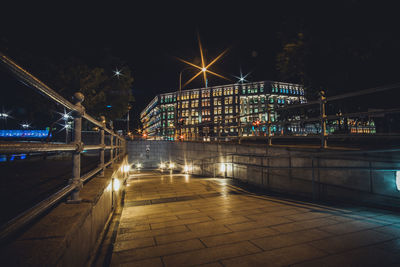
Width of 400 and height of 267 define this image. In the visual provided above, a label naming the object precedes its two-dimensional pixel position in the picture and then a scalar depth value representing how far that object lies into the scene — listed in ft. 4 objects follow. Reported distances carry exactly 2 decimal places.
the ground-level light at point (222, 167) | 35.06
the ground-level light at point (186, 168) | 52.65
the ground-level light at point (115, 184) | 16.95
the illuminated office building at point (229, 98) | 285.08
